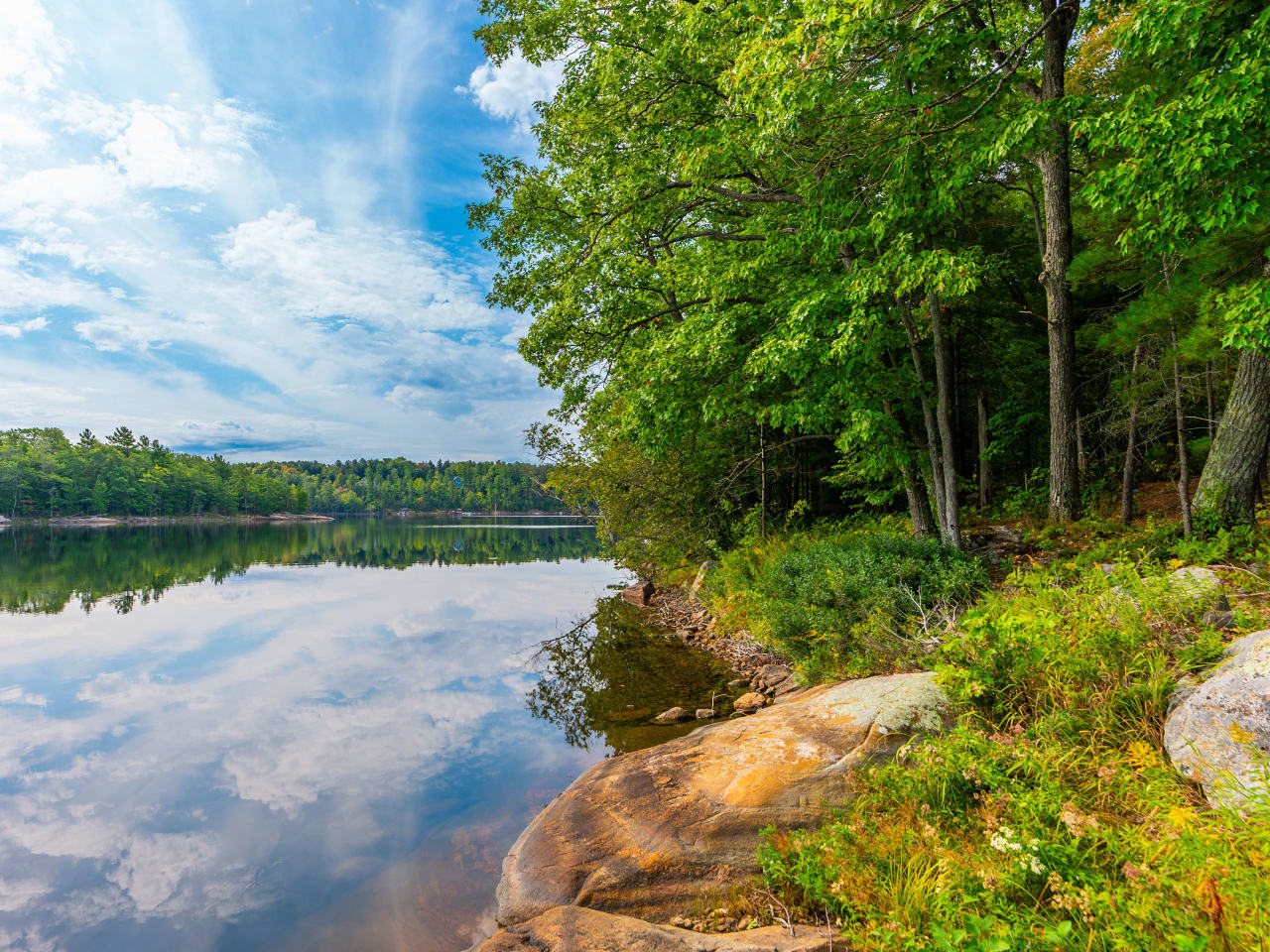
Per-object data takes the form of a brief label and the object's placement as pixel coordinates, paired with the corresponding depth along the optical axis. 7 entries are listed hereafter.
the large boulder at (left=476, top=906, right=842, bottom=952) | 3.04
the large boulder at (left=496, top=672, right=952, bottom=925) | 3.88
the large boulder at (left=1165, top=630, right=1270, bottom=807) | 2.90
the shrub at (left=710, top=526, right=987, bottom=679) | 6.80
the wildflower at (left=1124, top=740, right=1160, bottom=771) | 3.36
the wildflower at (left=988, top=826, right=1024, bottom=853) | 2.72
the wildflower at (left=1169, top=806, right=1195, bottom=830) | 2.73
